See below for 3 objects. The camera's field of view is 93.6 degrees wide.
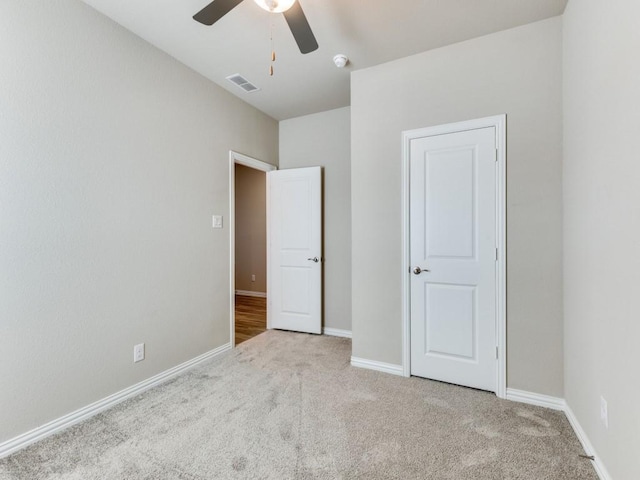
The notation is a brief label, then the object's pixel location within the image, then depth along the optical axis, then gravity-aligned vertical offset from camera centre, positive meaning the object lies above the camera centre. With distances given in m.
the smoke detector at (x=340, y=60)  2.53 +1.54
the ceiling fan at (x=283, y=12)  1.53 +1.20
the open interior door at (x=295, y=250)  3.72 -0.12
